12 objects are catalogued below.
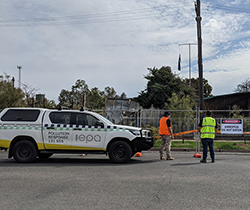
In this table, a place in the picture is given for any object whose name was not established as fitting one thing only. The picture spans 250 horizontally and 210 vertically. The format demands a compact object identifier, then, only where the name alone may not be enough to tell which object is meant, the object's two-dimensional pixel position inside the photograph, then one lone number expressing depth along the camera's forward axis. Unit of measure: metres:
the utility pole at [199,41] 17.58
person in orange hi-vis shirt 11.13
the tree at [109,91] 67.00
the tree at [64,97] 60.03
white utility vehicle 10.27
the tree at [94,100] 53.73
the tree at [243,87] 52.71
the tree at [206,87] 65.53
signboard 14.70
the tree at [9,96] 22.48
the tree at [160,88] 34.12
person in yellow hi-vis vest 10.52
